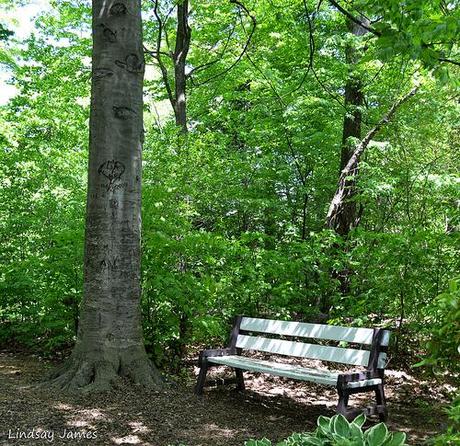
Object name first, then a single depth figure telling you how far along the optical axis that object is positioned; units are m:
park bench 4.22
